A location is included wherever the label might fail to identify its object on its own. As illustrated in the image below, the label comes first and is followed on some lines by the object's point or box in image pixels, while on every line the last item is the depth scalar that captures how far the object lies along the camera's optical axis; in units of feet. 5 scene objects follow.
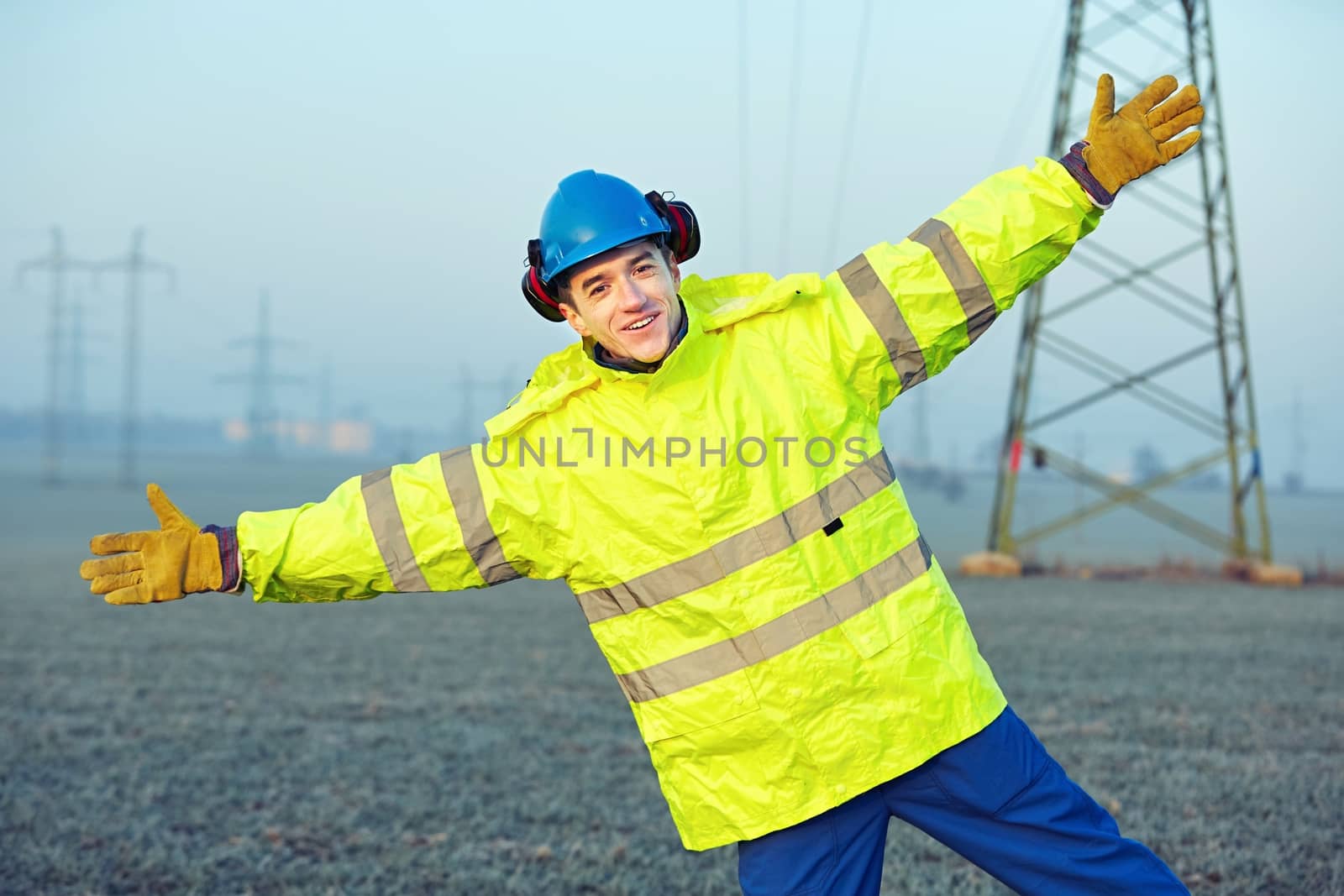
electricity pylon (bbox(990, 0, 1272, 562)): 48.32
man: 8.00
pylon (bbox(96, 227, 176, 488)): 118.42
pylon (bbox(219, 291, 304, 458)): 185.41
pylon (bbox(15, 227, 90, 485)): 126.90
